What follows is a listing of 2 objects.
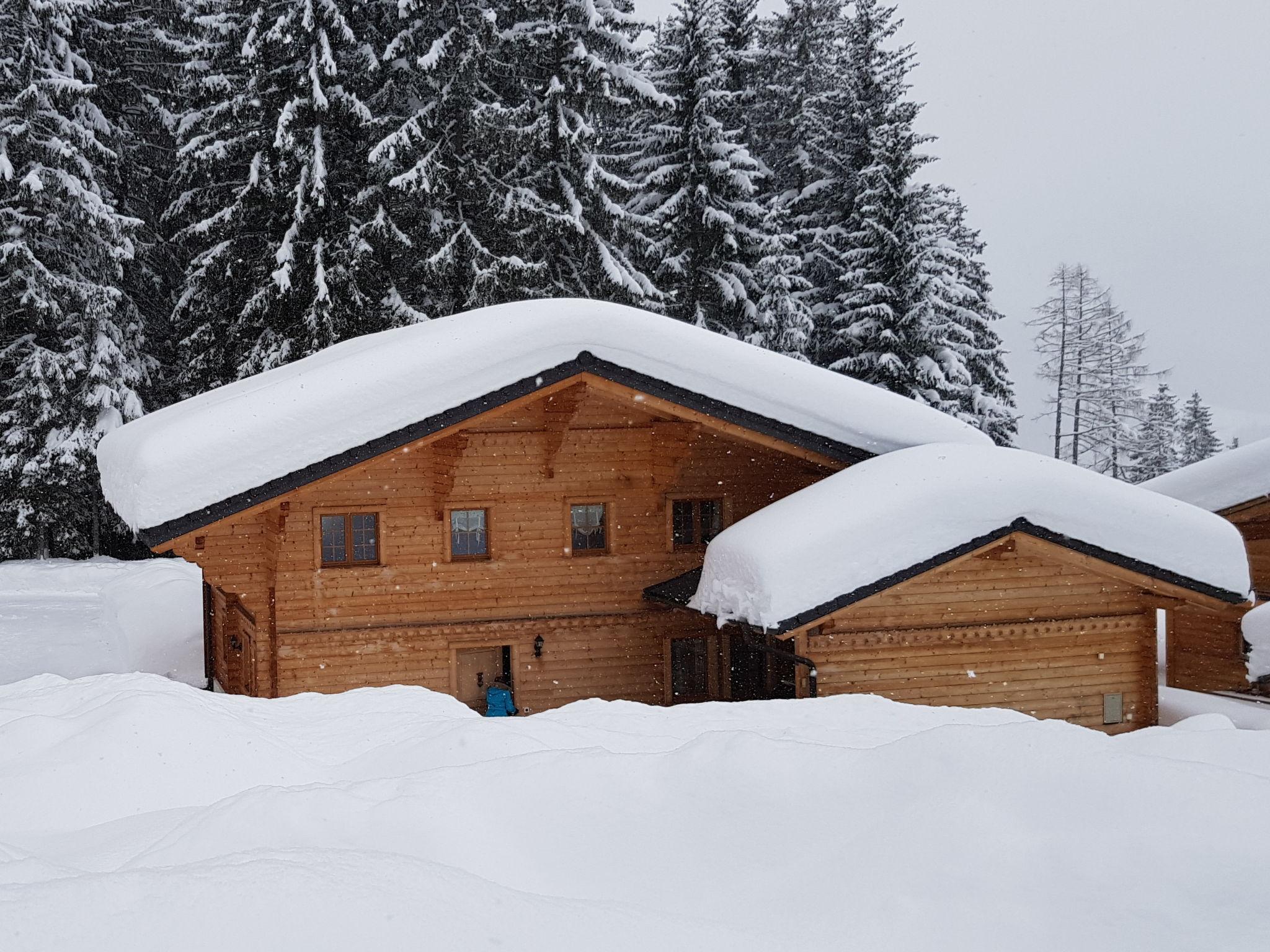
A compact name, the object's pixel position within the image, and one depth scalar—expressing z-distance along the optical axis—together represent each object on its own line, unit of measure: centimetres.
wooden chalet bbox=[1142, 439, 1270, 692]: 1652
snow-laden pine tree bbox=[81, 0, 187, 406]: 2680
